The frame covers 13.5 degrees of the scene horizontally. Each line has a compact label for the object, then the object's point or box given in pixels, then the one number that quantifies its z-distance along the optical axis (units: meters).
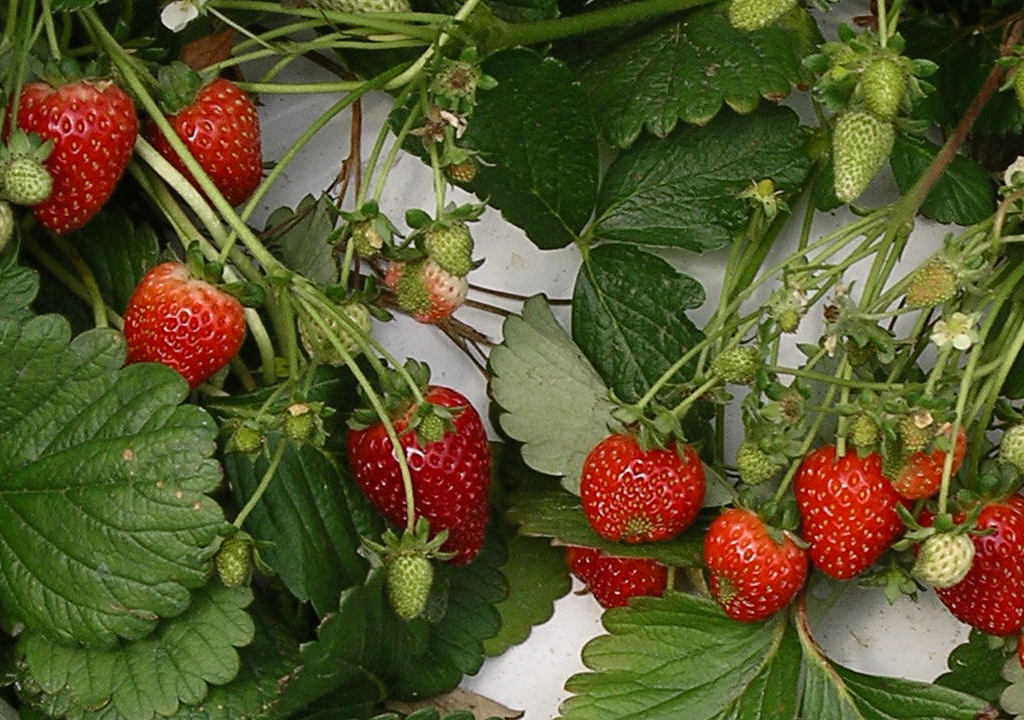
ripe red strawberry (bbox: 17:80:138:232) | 1.12
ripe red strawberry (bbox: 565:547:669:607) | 1.19
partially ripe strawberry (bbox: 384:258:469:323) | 1.13
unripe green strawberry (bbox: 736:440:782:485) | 1.13
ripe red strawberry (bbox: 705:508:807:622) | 1.14
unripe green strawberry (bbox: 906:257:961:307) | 1.10
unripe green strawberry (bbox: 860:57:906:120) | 1.08
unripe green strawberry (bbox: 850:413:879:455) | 1.12
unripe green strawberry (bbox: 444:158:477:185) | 1.12
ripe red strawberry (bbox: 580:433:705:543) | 1.15
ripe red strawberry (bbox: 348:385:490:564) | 1.15
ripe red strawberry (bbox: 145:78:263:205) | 1.15
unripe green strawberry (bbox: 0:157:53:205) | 1.11
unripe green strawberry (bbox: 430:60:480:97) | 1.12
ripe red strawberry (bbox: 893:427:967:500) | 1.12
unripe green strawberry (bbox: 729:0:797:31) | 1.10
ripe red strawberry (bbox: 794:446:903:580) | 1.13
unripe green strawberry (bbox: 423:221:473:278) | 1.11
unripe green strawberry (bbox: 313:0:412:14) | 1.14
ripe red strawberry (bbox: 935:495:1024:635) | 1.14
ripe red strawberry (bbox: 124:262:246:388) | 1.12
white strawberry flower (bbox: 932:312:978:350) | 1.10
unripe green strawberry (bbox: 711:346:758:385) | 1.12
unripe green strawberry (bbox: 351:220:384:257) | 1.12
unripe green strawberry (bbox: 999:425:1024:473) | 1.11
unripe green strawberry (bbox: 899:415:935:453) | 1.10
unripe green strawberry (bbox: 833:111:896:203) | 1.09
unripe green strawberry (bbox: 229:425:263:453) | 1.11
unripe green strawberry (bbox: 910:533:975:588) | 1.11
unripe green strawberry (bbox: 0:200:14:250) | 1.12
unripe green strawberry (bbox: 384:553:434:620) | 1.13
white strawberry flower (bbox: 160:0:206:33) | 1.12
